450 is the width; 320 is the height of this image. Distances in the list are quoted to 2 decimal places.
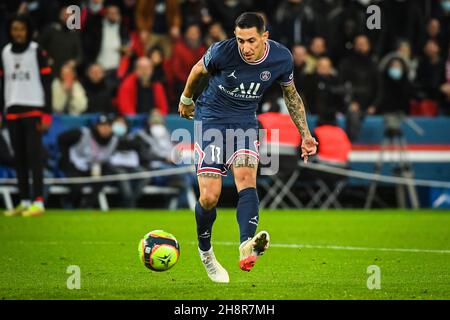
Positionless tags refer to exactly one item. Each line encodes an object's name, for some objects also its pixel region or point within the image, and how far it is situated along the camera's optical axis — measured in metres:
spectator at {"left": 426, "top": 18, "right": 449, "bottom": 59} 21.42
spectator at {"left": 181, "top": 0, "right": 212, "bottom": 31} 20.72
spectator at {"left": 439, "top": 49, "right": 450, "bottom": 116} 20.20
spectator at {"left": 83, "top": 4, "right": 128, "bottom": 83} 19.53
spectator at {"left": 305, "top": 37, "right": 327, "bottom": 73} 19.98
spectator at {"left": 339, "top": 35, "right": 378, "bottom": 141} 19.52
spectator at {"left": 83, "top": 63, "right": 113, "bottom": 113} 18.98
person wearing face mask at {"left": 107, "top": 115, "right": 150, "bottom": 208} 18.23
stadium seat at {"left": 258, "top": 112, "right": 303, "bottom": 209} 17.67
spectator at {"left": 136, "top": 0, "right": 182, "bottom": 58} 20.19
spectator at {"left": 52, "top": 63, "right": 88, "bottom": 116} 18.73
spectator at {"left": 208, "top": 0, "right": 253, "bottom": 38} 20.67
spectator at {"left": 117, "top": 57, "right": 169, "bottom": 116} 18.89
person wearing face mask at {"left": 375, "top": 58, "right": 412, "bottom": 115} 19.84
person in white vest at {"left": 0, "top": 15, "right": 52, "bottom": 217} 15.79
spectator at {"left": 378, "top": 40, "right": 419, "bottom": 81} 20.48
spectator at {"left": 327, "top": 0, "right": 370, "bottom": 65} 20.55
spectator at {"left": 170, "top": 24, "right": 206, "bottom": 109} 19.47
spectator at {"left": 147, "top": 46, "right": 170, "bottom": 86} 19.48
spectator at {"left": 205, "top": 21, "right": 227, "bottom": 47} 19.58
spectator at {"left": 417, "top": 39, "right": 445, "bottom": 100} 20.69
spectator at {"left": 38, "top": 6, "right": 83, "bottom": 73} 19.08
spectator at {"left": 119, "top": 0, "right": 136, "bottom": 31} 20.56
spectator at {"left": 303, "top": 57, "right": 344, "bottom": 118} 19.17
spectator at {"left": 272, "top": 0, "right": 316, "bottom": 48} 20.25
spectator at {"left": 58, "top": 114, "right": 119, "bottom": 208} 18.02
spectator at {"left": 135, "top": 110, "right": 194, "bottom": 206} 18.39
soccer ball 9.02
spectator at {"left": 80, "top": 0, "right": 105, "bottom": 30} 19.47
